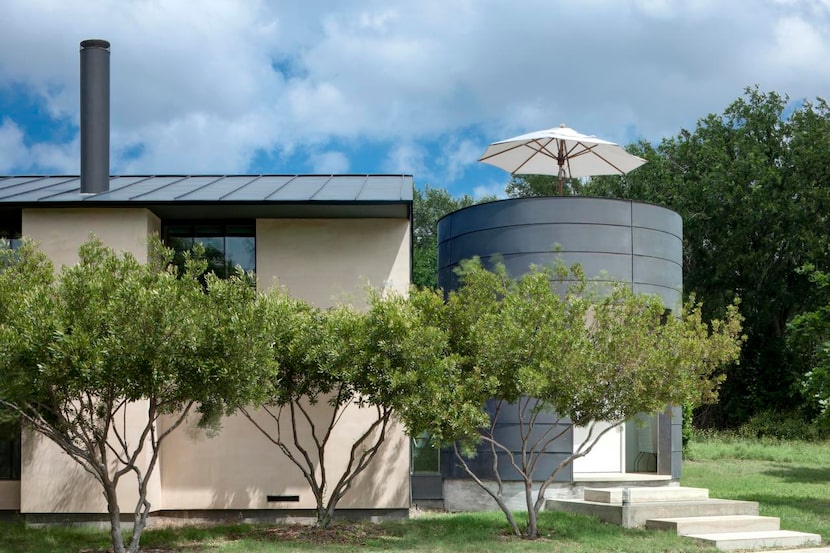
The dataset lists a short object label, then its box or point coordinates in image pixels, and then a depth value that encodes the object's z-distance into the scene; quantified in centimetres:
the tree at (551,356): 1304
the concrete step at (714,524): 1432
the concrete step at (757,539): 1337
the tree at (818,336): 1717
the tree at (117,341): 1066
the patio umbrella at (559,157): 1923
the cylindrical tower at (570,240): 1745
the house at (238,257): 1509
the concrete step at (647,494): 1591
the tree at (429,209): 5153
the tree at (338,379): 1273
